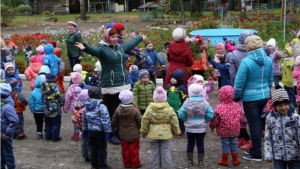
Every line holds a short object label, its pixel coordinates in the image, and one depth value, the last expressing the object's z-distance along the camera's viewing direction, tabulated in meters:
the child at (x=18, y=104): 8.24
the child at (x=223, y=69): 8.68
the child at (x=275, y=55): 9.74
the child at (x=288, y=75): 9.46
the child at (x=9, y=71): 8.57
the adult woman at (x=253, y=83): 6.80
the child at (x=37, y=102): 8.34
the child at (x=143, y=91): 8.20
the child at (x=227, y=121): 6.83
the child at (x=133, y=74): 9.48
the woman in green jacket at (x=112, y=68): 7.43
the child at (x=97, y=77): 8.83
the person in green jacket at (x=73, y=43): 11.80
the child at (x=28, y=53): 13.04
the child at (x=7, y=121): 6.32
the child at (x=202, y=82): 7.92
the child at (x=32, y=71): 10.20
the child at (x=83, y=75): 8.82
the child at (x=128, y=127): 6.87
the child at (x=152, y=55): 10.58
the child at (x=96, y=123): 6.76
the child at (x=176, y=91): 8.00
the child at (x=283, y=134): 5.49
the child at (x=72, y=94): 8.19
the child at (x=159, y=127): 6.64
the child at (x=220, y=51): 9.18
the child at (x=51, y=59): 10.47
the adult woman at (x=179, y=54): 8.77
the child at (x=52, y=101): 8.20
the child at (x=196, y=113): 6.75
